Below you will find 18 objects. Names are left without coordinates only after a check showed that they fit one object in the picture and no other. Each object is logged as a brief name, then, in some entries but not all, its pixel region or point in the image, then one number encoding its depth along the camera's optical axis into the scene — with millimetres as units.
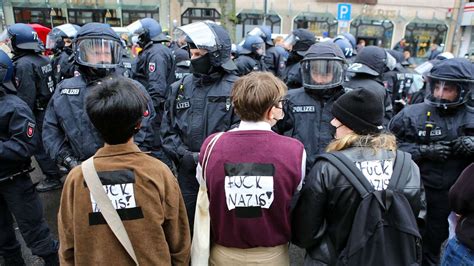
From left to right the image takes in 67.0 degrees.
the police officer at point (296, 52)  6180
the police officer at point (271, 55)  8711
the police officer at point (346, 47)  6799
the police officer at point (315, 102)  3133
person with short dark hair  1726
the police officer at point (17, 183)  2959
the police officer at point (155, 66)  5000
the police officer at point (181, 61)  6071
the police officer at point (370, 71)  4031
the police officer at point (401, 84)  6309
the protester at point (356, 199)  1776
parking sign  10945
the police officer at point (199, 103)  2934
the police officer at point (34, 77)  5059
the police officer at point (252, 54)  7805
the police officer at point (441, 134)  3012
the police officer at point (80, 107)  2885
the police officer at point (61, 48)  6406
